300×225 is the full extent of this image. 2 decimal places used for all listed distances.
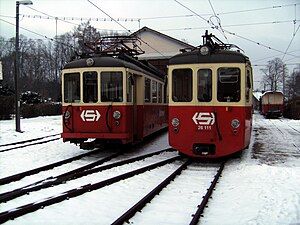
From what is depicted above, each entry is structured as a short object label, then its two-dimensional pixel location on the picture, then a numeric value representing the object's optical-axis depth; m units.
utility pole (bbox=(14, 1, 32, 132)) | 18.22
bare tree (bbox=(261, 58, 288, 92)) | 86.88
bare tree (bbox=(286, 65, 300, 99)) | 79.20
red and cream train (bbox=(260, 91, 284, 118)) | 40.14
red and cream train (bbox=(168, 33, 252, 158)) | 9.99
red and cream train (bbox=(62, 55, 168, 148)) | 11.09
